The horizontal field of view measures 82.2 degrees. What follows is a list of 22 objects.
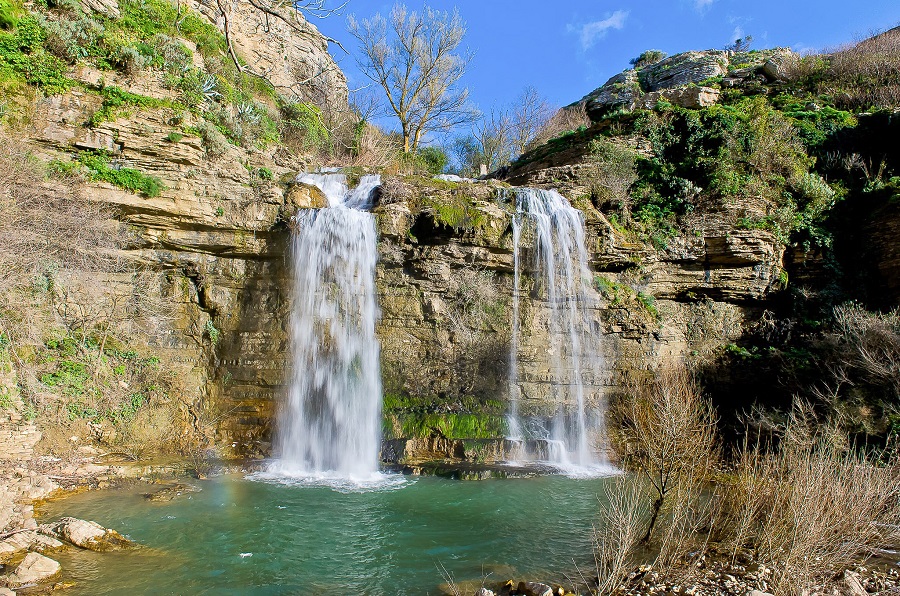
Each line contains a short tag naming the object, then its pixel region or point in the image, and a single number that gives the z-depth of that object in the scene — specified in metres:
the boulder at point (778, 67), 22.48
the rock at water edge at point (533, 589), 5.25
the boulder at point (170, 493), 8.52
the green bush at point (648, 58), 38.19
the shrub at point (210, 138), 12.12
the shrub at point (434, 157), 28.00
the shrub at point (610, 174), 15.45
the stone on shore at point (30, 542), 6.05
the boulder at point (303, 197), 12.55
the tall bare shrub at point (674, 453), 5.88
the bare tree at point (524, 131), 35.72
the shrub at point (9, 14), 11.20
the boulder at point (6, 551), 5.86
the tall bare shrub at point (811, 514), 5.05
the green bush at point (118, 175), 10.88
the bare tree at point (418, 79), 26.62
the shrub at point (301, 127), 17.41
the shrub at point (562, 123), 30.30
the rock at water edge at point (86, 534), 6.44
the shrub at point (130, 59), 11.93
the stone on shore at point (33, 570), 5.36
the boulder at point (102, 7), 12.75
